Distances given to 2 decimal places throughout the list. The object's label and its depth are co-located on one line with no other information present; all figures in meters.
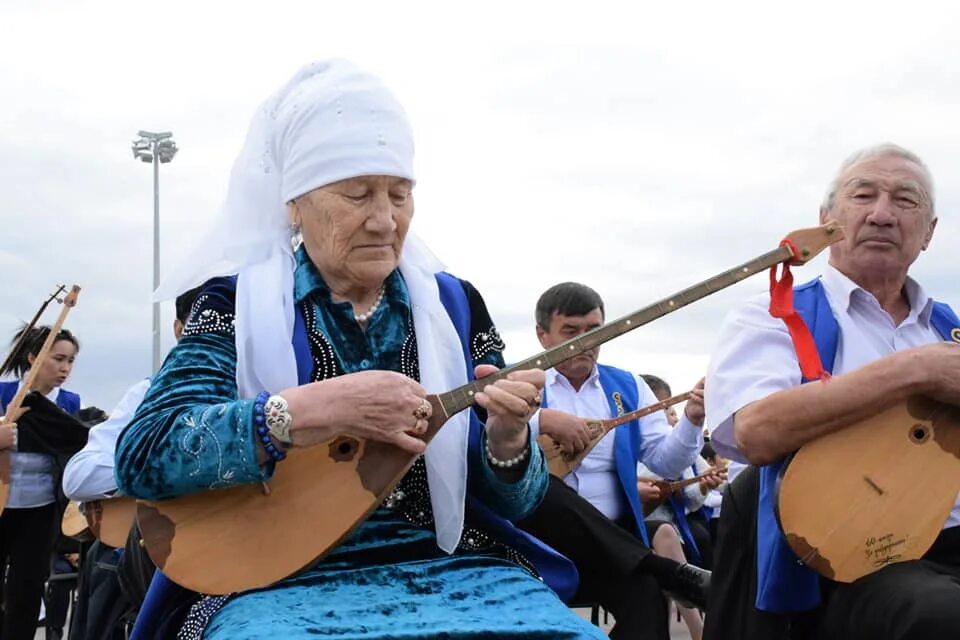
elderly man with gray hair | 2.68
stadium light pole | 18.38
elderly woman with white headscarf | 2.21
